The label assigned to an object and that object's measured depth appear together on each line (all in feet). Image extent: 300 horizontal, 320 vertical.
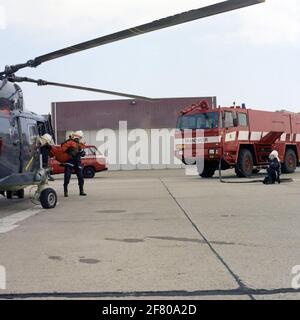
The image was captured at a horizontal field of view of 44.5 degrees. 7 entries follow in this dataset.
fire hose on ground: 43.51
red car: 62.58
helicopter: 24.07
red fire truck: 49.43
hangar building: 94.66
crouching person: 41.22
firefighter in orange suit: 33.04
